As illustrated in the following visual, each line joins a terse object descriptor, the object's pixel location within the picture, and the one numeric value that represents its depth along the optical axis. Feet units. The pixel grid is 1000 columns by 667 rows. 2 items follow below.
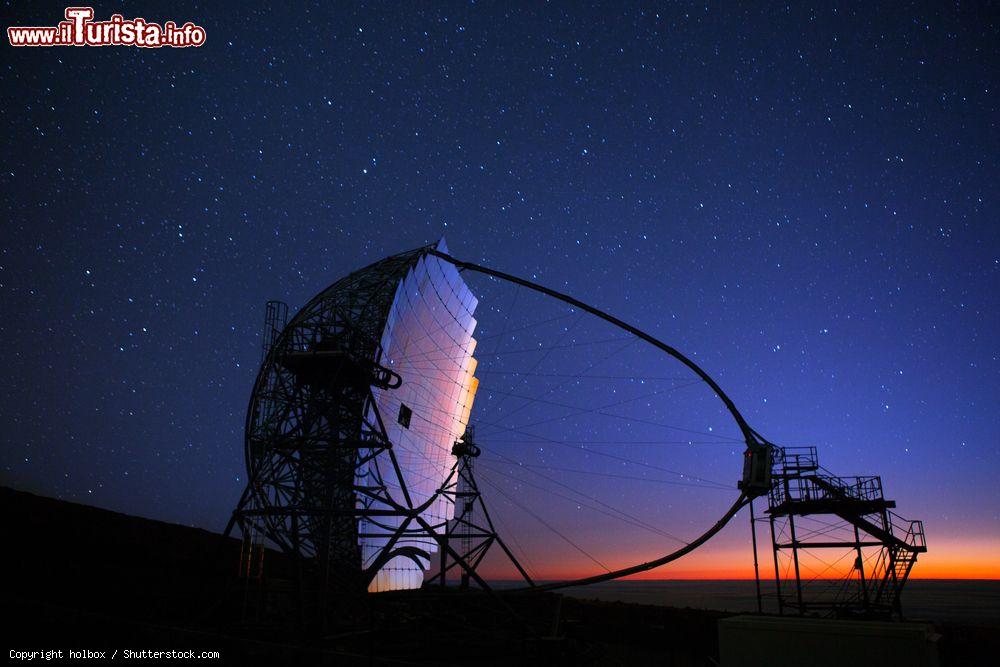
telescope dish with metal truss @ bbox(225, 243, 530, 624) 64.28
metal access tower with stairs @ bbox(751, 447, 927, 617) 83.46
